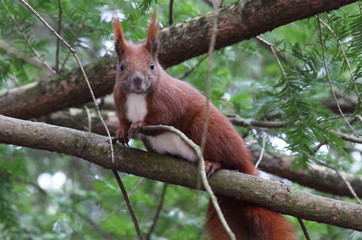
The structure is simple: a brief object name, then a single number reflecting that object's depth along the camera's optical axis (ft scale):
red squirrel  17.26
